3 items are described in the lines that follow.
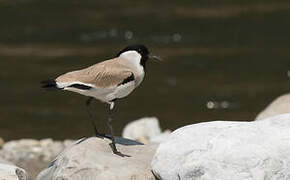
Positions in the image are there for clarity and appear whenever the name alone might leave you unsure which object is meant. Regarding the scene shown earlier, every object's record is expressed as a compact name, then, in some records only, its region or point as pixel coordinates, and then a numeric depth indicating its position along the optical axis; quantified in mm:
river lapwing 13812
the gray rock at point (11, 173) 13969
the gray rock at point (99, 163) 13484
